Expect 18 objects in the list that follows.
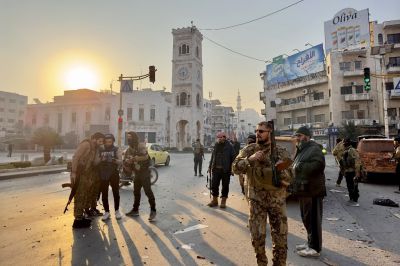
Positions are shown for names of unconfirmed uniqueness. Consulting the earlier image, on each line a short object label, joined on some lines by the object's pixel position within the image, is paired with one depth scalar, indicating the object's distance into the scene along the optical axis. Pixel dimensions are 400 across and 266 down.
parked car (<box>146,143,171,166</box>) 19.40
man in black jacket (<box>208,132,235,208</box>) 7.59
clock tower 56.53
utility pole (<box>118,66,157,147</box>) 20.83
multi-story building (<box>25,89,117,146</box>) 57.50
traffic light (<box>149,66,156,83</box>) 20.83
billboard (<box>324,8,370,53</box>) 42.94
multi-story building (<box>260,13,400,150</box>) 43.36
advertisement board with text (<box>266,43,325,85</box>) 48.76
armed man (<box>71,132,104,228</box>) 5.70
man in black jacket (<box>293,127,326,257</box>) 4.19
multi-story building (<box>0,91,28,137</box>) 90.50
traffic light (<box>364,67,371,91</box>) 18.55
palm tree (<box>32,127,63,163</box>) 21.99
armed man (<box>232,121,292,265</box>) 3.20
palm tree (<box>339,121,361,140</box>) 41.03
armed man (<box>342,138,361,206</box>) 7.96
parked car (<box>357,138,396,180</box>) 11.59
